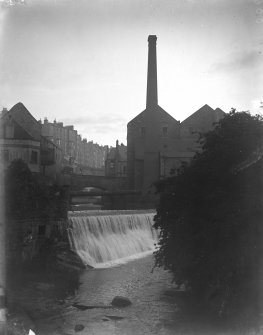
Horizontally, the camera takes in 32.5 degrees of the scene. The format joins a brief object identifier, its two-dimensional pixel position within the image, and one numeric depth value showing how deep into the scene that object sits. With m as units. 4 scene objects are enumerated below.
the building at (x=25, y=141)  41.59
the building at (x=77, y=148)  83.93
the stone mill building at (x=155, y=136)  47.75
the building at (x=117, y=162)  67.50
